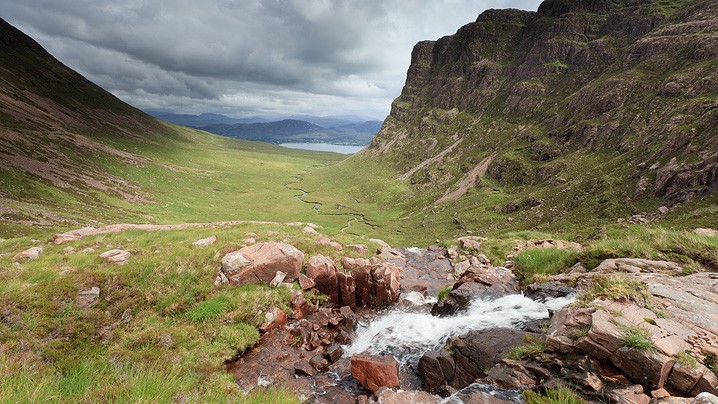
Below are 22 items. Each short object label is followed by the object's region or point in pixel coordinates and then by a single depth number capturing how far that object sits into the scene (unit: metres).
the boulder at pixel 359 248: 25.24
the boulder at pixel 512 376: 7.70
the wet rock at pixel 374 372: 10.55
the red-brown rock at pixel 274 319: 14.26
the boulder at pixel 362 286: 18.75
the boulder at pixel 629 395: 6.35
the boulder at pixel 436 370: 10.43
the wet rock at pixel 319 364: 12.31
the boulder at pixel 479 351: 10.02
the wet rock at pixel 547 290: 13.25
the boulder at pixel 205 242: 18.95
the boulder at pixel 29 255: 16.53
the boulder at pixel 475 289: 16.05
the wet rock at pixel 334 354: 12.97
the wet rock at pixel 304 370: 12.03
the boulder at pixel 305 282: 17.03
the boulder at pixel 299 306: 15.52
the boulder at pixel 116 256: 15.45
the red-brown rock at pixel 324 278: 17.77
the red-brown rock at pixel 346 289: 18.09
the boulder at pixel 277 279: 16.25
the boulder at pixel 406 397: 8.78
